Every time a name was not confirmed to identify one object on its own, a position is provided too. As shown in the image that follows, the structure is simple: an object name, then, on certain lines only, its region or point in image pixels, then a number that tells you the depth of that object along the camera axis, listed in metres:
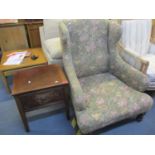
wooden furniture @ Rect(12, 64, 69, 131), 1.29
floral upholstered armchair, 1.28
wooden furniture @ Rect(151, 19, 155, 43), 2.15
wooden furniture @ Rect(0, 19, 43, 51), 2.47
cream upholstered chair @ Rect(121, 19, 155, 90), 1.87
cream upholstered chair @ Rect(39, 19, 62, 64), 1.85
